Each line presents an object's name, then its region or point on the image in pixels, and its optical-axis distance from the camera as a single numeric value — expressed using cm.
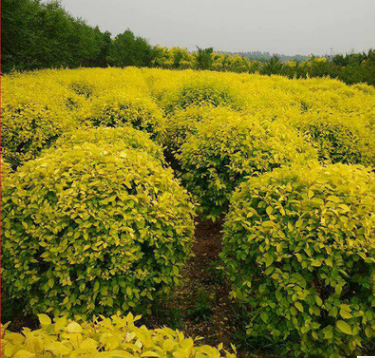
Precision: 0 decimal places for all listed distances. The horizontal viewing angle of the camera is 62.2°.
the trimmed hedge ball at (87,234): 285
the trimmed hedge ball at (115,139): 420
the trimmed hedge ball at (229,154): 451
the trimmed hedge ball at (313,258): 262
